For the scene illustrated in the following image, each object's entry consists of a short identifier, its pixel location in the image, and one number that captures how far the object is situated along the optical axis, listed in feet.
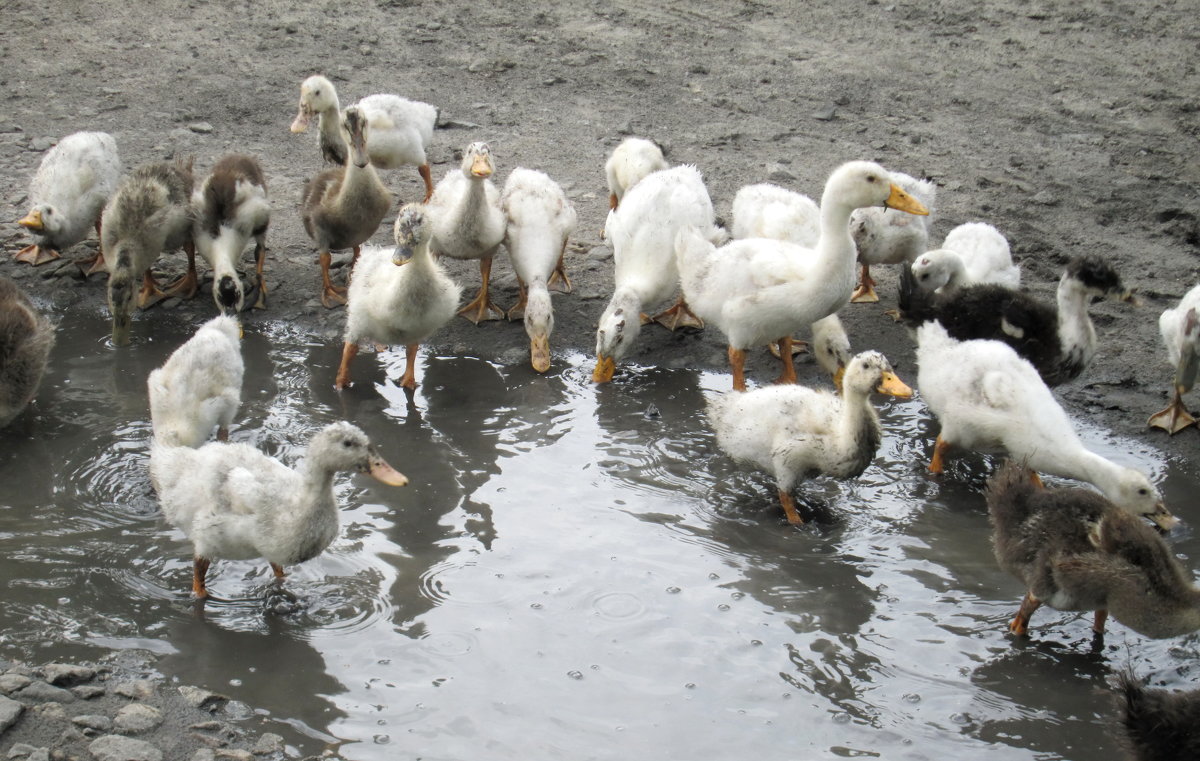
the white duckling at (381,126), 30.22
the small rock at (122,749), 13.87
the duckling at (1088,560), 16.05
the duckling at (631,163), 28.71
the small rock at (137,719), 14.44
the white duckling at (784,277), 22.67
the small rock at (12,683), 14.76
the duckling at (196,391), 19.81
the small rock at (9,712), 14.10
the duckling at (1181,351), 22.08
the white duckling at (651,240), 25.08
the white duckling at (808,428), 19.70
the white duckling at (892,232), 26.73
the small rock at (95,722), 14.34
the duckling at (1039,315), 22.76
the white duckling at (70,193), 27.25
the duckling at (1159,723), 13.23
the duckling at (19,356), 21.85
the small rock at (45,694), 14.74
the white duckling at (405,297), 22.84
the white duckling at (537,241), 25.38
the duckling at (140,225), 25.27
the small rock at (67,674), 15.17
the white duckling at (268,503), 16.66
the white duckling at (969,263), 25.03
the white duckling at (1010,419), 19.30
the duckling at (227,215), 26.61
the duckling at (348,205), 26.71
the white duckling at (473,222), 25.83
